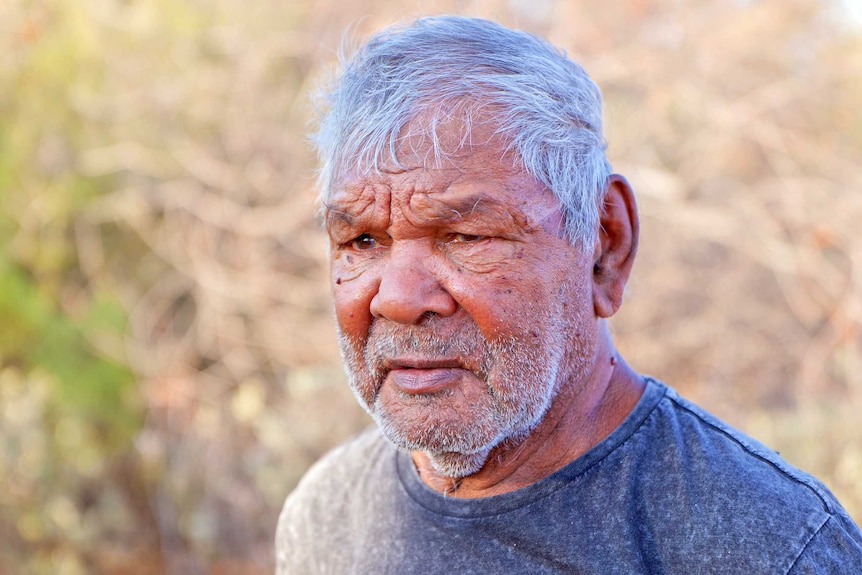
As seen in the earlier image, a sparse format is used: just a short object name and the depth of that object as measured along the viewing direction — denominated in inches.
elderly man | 27.9
